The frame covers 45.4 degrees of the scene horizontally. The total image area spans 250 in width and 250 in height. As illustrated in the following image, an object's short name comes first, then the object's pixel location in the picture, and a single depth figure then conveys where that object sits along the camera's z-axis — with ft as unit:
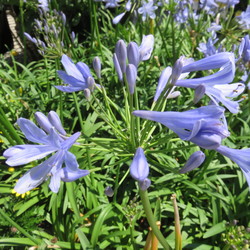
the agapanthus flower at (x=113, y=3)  1.79
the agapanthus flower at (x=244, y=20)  1.59
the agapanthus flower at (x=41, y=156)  0.56
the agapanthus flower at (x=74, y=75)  0.74
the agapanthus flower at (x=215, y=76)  0.59
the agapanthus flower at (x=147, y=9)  1.78
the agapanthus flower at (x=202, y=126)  0.49
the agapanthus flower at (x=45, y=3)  1.78
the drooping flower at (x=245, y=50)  0.93
